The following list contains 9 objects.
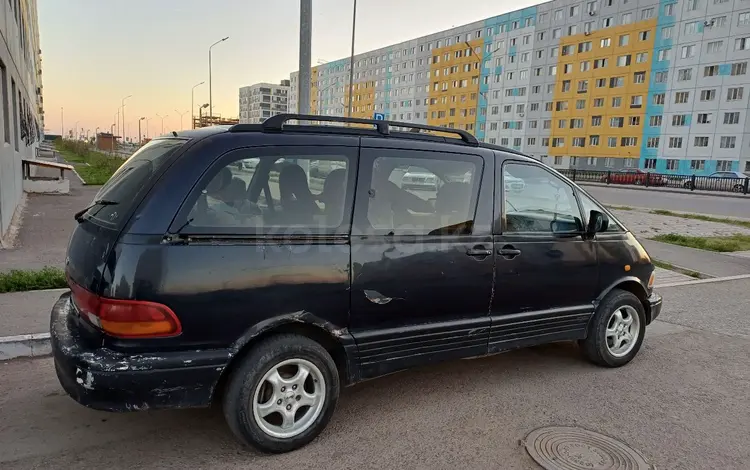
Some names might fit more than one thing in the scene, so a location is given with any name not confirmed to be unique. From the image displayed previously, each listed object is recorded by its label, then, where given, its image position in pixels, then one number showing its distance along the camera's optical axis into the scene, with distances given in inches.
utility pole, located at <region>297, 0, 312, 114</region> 302.7
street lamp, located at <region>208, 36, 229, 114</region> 1582.2
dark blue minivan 104.5
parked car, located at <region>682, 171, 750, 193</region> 1370.6
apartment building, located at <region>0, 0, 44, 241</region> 364.1
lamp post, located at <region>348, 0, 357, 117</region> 986.5
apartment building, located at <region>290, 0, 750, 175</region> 2043.6
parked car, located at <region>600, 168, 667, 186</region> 1585.9
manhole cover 118.7
